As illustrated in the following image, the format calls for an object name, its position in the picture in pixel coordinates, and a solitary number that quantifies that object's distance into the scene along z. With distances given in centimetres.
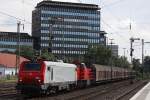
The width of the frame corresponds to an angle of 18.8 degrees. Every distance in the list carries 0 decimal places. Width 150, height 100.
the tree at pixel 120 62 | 16601
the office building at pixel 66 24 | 18288
